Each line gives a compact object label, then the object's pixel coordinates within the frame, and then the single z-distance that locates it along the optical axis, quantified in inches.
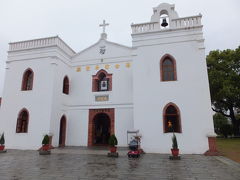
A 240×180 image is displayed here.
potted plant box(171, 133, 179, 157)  322.7
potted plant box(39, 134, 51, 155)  370.6
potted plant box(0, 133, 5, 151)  401.3
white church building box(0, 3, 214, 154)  389.7
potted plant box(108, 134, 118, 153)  345.7
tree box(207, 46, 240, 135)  759.7
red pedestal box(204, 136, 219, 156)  357.1
